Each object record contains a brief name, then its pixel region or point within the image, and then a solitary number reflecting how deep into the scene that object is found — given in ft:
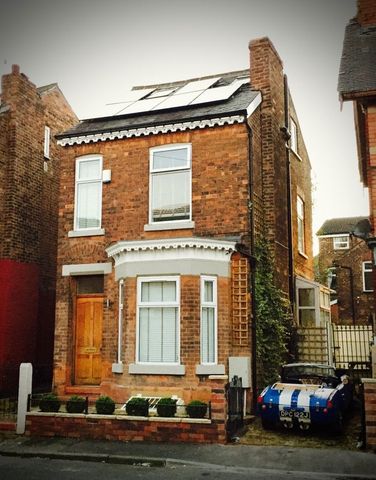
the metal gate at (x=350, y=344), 53.93
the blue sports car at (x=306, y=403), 33.37
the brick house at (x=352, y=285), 121.80
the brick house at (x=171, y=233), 41.65
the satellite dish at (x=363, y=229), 38.11
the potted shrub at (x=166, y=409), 34.45
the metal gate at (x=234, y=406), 33.76
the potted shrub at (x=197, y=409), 33.83
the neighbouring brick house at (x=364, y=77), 37.93
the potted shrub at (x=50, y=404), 37.19
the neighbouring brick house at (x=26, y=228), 52.21
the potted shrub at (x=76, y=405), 36.65
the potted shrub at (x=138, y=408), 35.06
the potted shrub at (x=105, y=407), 36.01
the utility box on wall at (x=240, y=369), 40.57
